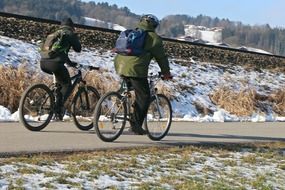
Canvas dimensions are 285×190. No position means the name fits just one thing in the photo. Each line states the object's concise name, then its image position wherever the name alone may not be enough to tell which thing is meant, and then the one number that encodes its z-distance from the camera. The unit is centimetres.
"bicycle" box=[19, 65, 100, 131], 1432
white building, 16327
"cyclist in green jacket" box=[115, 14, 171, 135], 1364
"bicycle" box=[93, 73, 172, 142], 1358
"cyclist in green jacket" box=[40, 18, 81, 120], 1436
